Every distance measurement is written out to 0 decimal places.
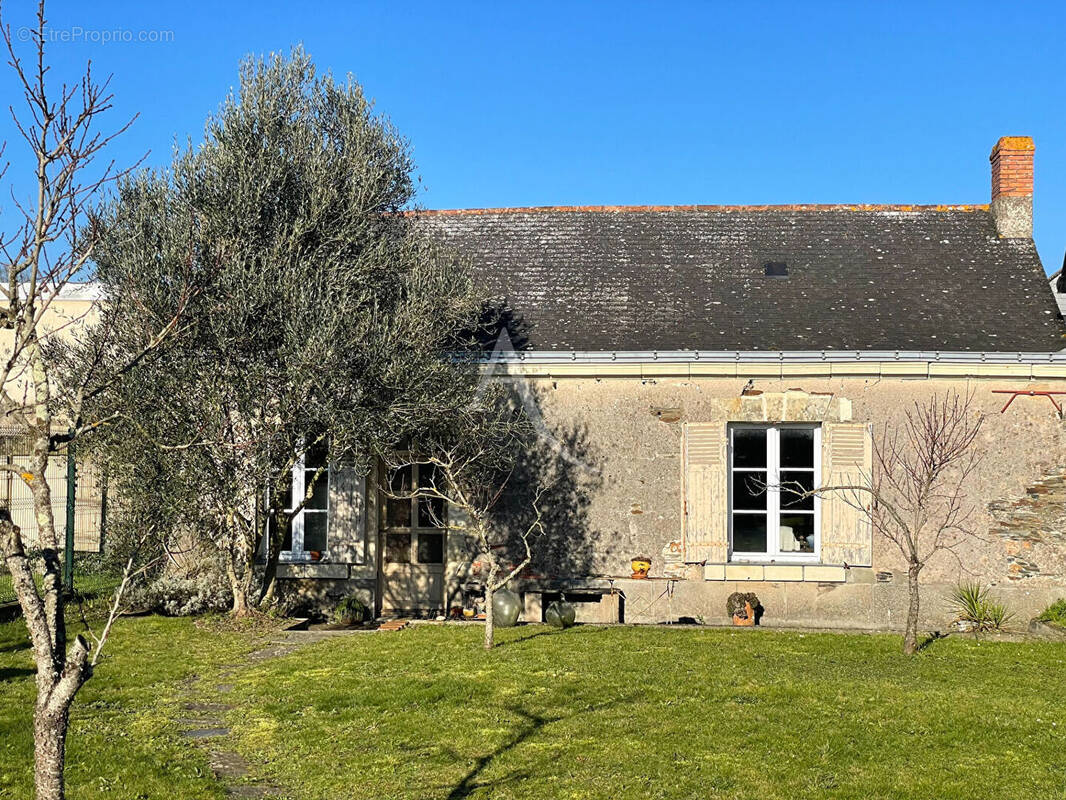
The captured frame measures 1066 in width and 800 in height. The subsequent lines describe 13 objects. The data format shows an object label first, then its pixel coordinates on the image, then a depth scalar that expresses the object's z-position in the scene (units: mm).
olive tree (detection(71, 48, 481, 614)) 9164
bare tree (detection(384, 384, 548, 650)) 10078
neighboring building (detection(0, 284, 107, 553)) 12117
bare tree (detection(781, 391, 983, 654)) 10812
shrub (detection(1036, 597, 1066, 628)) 10288
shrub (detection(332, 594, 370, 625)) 10898
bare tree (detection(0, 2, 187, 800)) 3652
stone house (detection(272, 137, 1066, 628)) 10828
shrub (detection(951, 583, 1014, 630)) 10555
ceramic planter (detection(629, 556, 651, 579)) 11055
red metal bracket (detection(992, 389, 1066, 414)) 10797
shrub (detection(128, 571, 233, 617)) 10867
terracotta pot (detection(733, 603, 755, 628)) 10719
